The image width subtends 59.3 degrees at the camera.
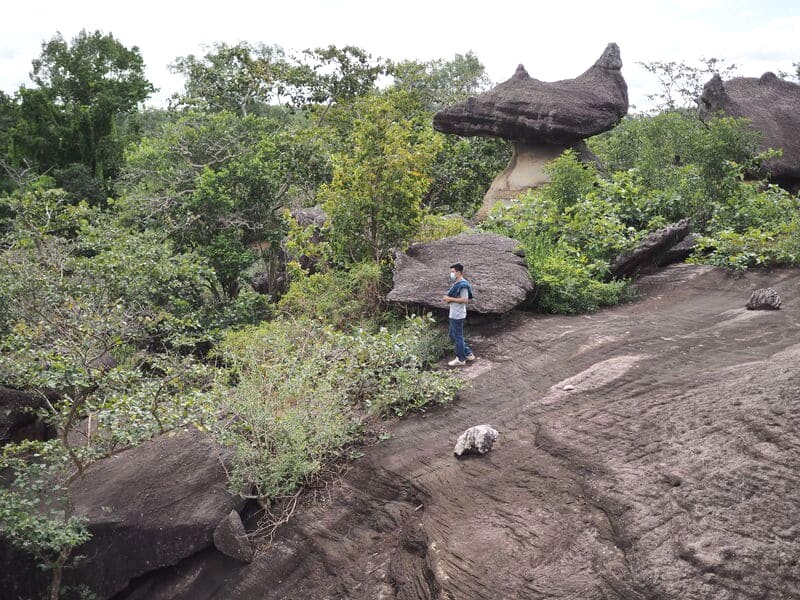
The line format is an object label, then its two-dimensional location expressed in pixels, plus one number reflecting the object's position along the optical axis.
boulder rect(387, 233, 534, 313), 10.23
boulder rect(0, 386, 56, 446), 9.11
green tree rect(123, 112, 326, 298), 14.78
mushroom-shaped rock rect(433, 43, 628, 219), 16.88
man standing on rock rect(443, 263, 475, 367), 9.24
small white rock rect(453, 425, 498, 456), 6.95
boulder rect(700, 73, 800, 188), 17.70
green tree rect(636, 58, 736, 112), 27.91
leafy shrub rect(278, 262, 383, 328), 11.63
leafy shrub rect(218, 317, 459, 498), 7.20
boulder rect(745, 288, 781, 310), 9.10
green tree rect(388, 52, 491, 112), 20.62
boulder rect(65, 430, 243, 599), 7.41
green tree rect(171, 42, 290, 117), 19.94
